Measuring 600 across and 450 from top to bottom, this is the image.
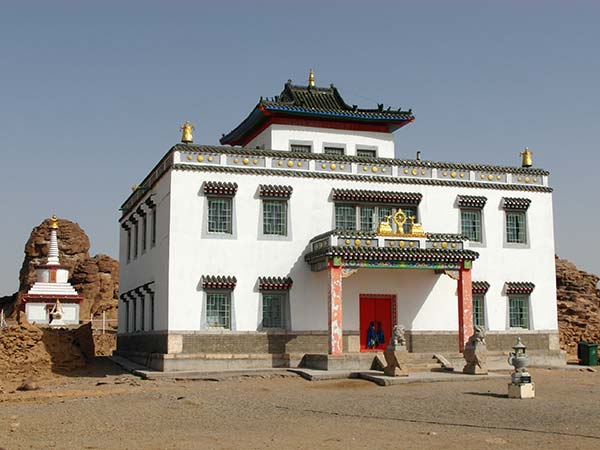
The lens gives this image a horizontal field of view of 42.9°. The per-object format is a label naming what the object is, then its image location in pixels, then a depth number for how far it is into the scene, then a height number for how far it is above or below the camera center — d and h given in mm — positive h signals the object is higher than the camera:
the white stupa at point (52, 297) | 48375 +1625
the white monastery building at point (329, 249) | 27484 +2742
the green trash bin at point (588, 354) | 31594 -1333
